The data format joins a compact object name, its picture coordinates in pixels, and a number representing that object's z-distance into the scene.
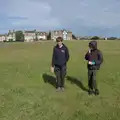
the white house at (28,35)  62.86
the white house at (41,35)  61.91
